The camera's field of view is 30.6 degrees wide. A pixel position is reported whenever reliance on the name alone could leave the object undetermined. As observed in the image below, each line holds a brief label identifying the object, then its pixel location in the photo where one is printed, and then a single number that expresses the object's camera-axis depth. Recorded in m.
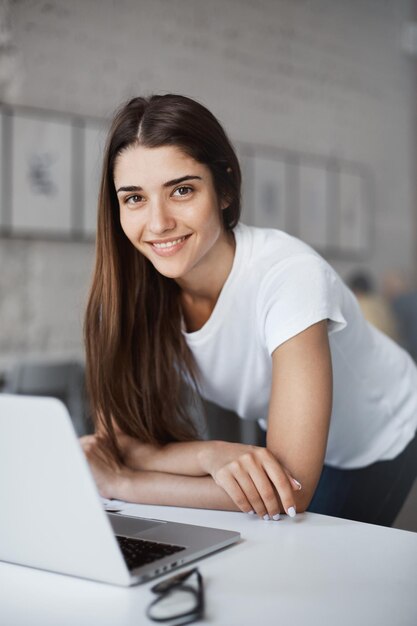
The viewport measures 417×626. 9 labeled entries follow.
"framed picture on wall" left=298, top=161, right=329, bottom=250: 5.25
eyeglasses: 0.73
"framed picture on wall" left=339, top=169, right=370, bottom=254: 5.53
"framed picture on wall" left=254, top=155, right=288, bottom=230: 4.95
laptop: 0.79
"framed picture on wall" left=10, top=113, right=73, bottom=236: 3.75
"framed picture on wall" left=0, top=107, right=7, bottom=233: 3.69
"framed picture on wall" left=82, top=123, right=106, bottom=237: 4.01
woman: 1.22
